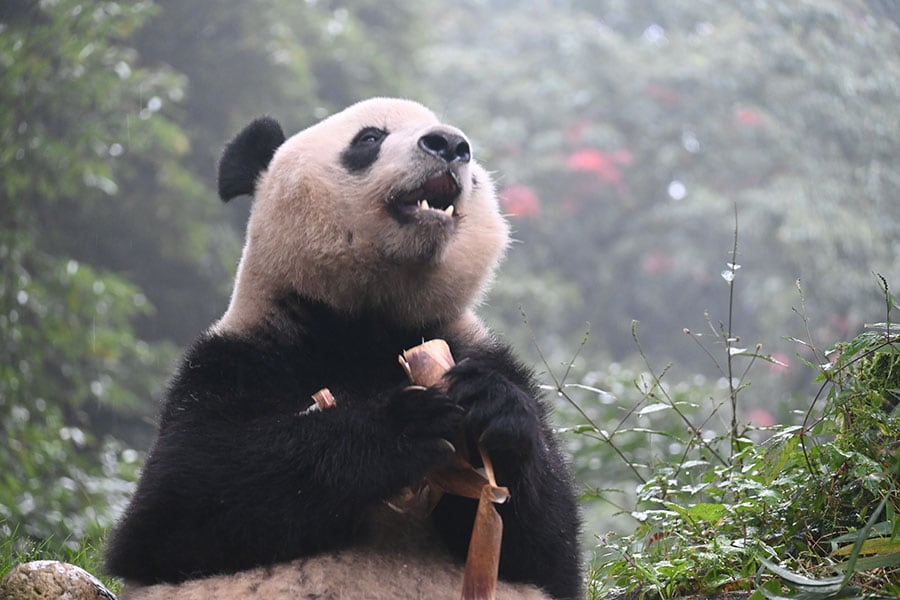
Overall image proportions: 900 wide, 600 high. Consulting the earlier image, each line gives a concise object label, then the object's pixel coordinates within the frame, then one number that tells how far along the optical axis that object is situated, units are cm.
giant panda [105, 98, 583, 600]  548
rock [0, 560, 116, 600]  601
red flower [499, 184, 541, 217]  3372
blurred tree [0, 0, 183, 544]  1409
